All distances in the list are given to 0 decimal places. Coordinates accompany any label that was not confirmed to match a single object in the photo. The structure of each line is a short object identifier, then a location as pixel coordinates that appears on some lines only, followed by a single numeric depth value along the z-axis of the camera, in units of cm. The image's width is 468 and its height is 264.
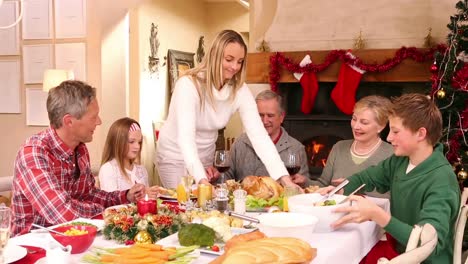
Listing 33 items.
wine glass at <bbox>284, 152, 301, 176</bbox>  266
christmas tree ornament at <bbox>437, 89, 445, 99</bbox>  413
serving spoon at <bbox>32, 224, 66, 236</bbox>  163
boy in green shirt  200
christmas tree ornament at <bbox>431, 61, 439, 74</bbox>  433
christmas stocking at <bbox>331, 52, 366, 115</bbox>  508
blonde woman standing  275
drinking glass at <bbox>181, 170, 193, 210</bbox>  231
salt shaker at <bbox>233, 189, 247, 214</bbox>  220
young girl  327
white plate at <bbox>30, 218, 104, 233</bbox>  186
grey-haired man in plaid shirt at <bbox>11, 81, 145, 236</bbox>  210
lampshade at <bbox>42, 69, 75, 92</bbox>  573
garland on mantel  484
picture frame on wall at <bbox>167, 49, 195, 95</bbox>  727
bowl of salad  199
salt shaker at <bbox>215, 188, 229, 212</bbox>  216
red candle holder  196
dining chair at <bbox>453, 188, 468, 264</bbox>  212
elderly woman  308
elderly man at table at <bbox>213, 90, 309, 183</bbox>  343
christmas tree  412
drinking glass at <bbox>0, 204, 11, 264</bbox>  145
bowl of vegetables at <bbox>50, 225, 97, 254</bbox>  161
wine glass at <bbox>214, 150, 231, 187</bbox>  254
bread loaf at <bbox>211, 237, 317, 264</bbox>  145
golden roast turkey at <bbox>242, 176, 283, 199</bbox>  240
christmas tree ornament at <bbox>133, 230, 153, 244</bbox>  174
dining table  163
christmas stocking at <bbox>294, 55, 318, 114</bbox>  528
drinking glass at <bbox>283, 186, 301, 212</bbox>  225
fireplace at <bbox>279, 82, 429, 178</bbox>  529
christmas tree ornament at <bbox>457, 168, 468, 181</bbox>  406
